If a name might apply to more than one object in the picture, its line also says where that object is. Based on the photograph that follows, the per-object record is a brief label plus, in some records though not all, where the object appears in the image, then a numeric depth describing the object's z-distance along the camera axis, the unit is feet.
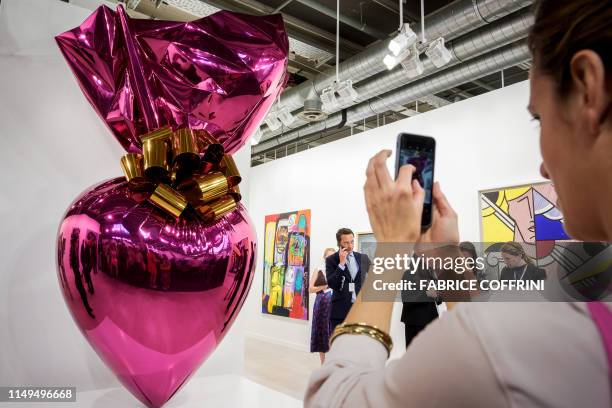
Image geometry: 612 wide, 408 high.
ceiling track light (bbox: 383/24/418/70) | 9.79
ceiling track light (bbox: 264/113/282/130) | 16.44
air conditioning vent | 15.42
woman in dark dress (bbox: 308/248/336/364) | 14.44
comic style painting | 11.53
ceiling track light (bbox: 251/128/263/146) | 15.47
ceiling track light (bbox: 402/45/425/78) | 10.75
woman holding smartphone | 1.03
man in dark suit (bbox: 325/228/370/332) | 12.80
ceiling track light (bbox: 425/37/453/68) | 10.37
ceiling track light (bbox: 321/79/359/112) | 12.86
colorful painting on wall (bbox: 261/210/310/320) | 20.62
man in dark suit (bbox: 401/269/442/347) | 11.17
